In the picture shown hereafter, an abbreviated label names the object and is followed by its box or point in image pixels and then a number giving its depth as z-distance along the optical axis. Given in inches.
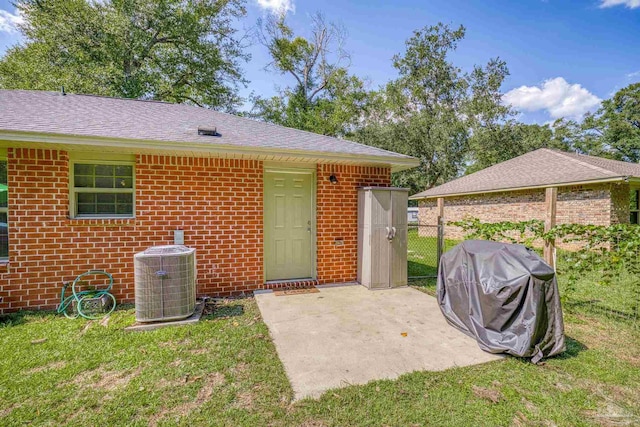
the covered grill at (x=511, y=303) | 112.5
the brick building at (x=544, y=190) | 357.4
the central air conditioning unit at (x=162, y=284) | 141.7
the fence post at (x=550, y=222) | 175.9
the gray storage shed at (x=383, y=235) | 205.3
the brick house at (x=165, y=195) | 159.9
